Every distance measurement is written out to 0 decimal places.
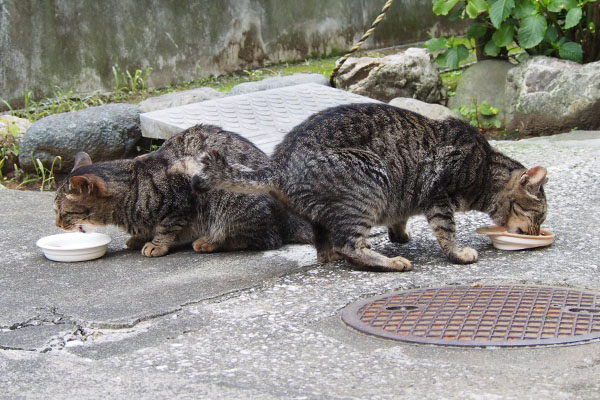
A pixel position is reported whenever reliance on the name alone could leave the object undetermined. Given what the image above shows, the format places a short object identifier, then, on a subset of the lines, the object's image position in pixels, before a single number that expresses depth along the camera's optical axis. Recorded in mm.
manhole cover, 3350
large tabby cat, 4379
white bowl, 4793
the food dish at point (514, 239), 4543
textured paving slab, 6617
